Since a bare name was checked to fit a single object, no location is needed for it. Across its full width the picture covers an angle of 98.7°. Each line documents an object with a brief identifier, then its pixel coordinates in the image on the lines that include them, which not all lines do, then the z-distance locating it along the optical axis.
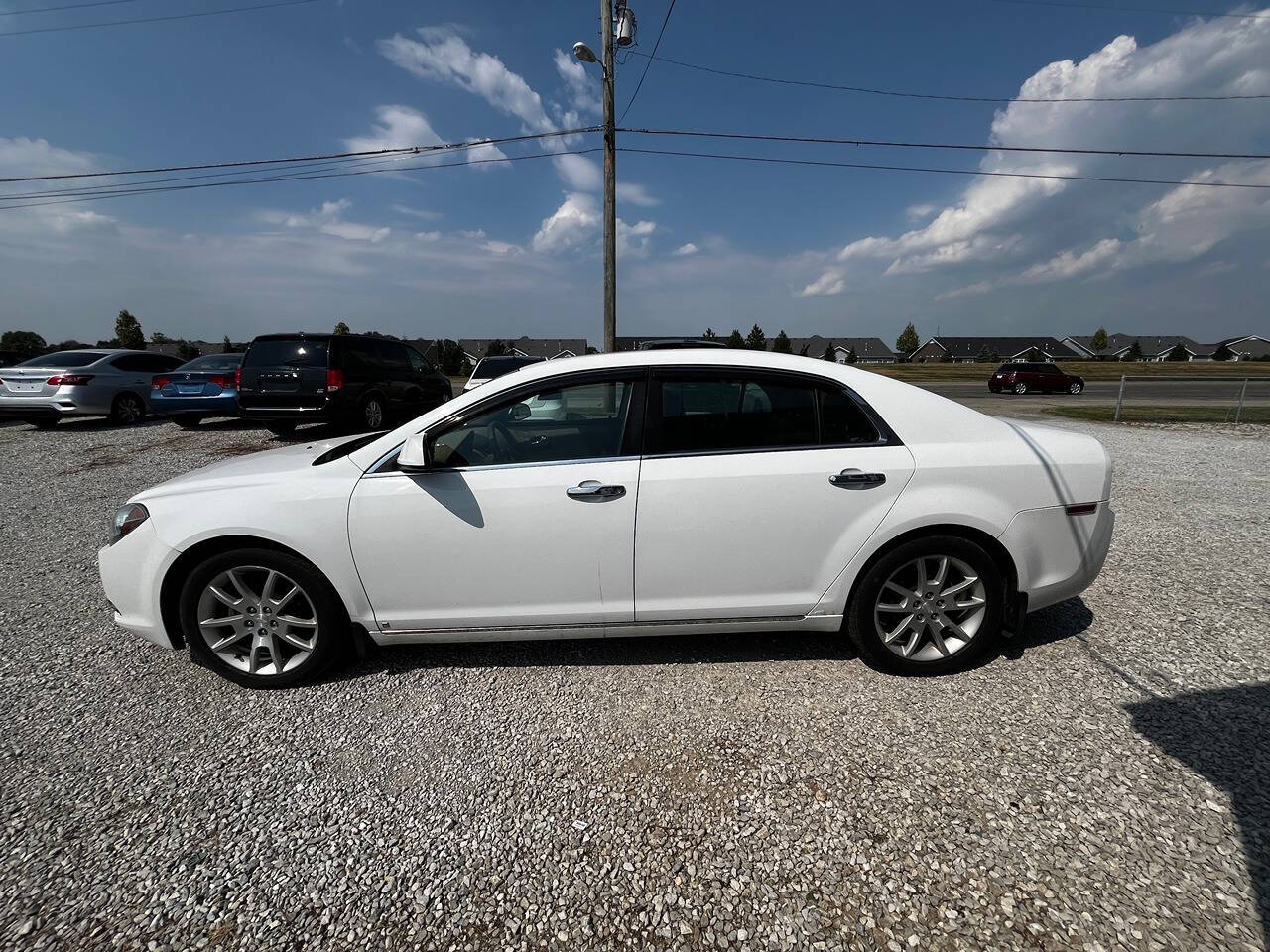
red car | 24.83
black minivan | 8.41
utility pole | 11.96
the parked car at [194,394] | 10.05
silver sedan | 9.72
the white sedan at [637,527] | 2.52
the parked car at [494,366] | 10.94
